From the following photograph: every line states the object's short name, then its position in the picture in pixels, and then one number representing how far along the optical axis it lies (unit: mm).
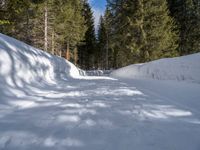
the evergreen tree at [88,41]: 30632
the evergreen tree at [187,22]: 19878
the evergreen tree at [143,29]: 16639
